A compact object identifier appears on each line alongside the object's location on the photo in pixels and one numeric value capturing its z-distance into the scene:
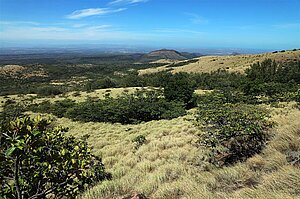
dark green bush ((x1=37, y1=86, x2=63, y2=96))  46.44
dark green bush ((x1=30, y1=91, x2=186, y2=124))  25.70
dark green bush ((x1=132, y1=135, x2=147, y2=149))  11.93
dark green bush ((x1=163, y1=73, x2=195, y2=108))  30.89
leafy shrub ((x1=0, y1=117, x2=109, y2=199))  2.99
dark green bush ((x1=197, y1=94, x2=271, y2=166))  7.53
